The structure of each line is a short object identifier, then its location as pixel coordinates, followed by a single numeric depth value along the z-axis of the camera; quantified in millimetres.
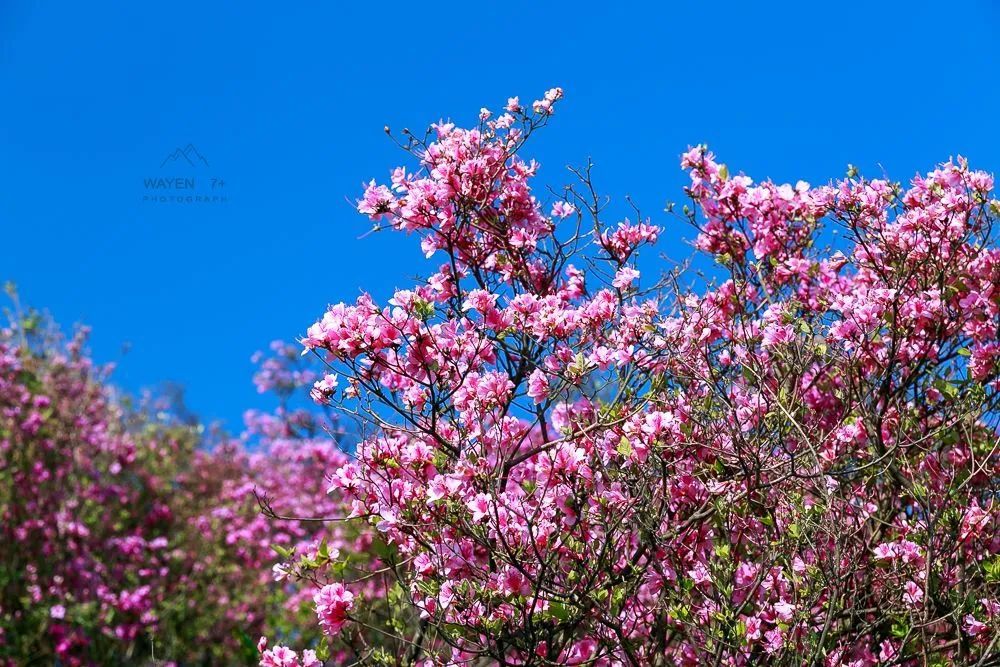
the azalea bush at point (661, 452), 4191
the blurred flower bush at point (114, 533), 12023
